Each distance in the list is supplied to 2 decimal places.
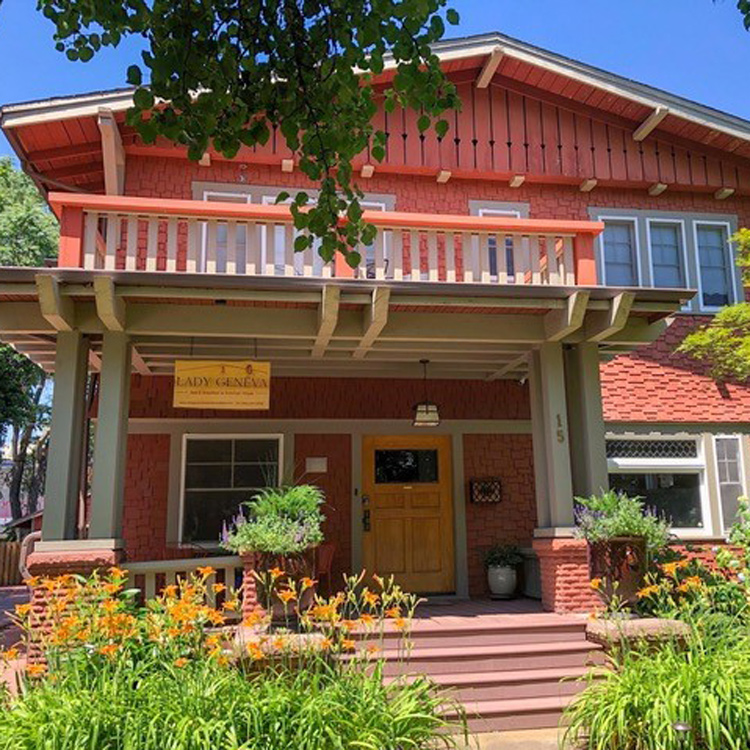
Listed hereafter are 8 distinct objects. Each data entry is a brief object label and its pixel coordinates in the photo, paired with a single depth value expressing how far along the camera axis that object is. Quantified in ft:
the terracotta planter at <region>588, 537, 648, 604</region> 22.33
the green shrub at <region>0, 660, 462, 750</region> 12.57
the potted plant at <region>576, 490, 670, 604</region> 22.30
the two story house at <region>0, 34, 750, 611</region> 22.38
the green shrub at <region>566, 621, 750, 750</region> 14.38
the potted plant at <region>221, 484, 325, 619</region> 20.99
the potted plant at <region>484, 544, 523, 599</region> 29.68
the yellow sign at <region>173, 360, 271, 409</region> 24.08
